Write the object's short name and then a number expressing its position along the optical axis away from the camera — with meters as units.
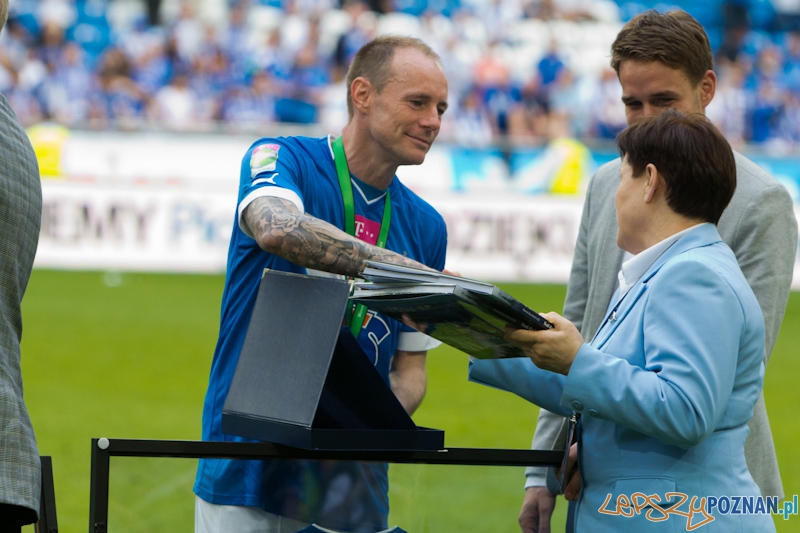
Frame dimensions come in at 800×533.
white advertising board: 31.36
